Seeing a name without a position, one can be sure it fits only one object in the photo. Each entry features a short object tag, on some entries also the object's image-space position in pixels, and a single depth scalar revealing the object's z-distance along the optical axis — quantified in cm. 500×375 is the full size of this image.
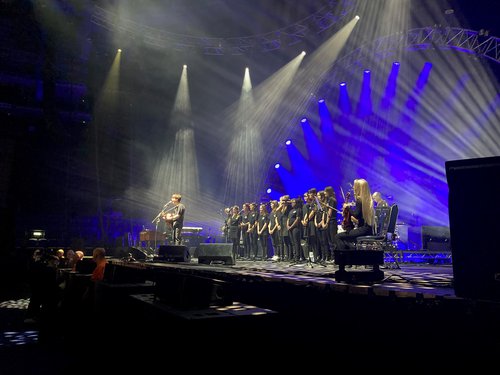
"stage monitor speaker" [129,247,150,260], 947
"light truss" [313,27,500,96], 1239
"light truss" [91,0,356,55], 1438
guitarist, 1030
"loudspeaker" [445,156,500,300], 270
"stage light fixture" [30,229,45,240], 1384
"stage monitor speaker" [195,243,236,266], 874
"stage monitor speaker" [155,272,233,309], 254
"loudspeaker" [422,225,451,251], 1293
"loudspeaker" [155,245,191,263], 902
